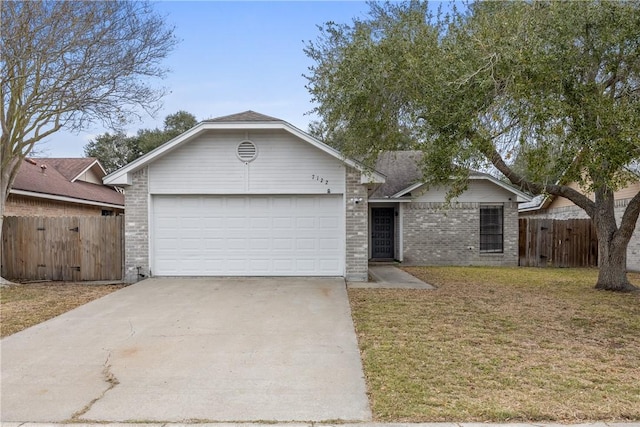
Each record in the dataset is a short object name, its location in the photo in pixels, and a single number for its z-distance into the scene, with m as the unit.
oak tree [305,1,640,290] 6.50
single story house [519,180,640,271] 15.04
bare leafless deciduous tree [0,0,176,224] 10.02
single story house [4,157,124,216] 14.12
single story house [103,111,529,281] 11.20
